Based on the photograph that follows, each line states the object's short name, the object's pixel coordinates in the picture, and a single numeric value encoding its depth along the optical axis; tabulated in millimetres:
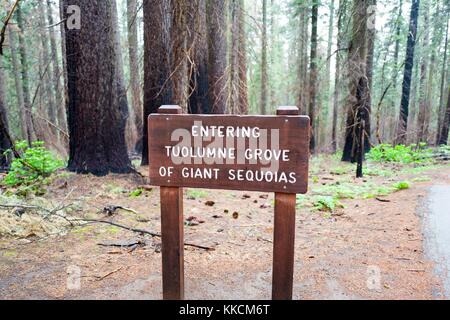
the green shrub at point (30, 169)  7098
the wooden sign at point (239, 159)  2789
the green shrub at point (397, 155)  12391
